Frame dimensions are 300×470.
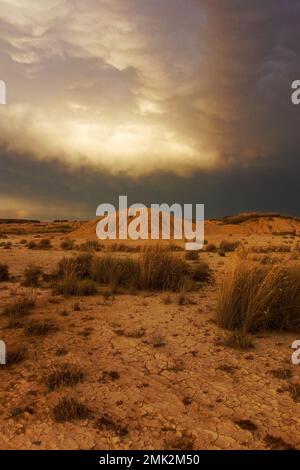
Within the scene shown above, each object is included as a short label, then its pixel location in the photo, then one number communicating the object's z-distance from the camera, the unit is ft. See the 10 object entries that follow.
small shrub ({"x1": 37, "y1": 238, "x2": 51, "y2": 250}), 67.82
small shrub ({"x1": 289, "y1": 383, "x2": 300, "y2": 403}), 13.85
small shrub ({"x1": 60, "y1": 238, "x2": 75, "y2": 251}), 68.02
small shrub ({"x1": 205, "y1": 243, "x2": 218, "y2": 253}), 64.46
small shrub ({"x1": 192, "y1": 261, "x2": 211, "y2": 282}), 34.42
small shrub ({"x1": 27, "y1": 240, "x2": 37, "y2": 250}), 67.82
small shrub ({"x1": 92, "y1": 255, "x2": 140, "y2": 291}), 30.99
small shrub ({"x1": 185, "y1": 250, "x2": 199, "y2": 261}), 49.72
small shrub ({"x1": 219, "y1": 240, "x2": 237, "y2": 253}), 65.21
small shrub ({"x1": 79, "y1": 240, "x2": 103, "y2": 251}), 65.00
